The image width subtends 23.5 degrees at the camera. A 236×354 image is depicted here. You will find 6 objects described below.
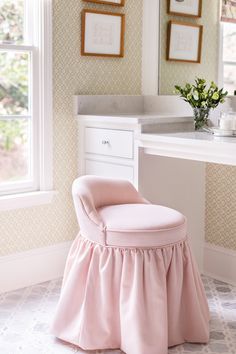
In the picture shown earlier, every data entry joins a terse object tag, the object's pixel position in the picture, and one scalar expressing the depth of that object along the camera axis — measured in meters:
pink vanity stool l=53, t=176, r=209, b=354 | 2.32
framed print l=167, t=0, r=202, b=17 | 3.35
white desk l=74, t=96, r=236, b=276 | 2.77
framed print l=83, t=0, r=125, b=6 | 3.34
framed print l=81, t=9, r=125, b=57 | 3.32
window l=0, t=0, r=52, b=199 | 3.09
